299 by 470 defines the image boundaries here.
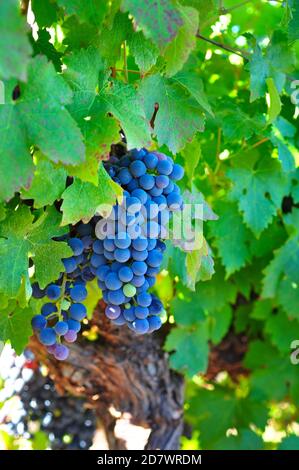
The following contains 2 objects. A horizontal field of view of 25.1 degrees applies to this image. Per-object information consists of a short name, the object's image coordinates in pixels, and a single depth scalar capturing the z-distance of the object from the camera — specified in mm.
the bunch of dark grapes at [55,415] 2199
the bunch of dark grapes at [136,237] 1087
